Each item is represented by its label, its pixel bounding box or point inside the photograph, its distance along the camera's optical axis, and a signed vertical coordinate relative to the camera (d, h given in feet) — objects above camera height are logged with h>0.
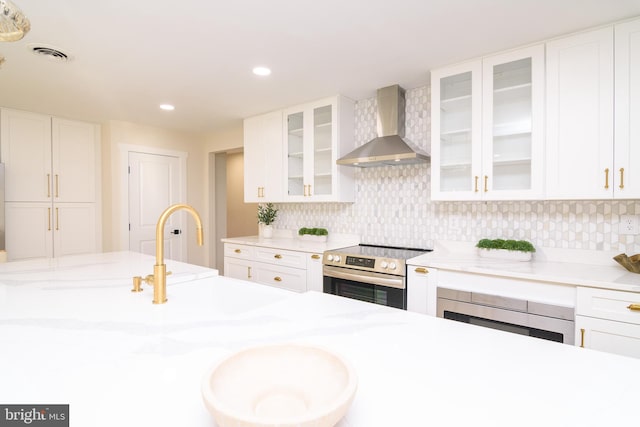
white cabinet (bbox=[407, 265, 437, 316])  7.43 -1.87
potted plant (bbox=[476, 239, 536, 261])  7.51 -0.97
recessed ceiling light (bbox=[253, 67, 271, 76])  8.32 +3.53
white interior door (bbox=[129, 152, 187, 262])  13.83 +0.38
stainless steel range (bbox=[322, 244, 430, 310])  7.86 -1.67
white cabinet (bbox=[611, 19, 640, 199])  6.01 +1.76
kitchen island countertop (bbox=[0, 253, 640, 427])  1.98 -1.21
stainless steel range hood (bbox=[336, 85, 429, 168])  8.80 +1.93
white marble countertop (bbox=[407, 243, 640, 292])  5.77 -1.25
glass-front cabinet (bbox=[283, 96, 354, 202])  10.39 +1.94
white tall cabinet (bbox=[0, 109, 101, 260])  11.65 +0.93
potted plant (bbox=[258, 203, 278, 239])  13.03 -0.40
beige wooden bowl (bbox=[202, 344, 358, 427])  1.96 -1.09
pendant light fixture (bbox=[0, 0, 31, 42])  3.23 +1.92
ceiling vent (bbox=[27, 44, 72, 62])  7.06 +3.46
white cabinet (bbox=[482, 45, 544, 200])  6.97 +1.83
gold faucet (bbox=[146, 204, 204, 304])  3.87 -0.62
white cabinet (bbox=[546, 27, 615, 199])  6.28 +1.81
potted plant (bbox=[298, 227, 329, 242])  11.38 -0.90
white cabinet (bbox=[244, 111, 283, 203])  11.80 +1.86
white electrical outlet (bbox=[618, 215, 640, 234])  6.86 -0.35
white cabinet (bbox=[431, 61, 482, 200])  7.93 +1.82
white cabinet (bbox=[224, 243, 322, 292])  9.71 -1.90
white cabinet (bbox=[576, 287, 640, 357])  5.31 -1.89
